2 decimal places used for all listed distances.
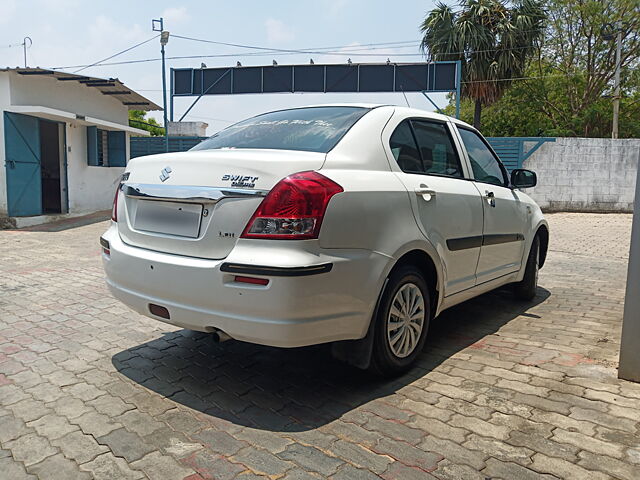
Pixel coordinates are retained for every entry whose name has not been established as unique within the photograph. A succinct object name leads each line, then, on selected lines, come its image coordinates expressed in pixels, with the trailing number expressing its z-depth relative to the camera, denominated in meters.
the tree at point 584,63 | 24.77
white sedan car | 2.64
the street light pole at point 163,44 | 21.04
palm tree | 20.45
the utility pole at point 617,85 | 22.22
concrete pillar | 3.08
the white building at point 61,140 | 12.35
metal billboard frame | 18.80
